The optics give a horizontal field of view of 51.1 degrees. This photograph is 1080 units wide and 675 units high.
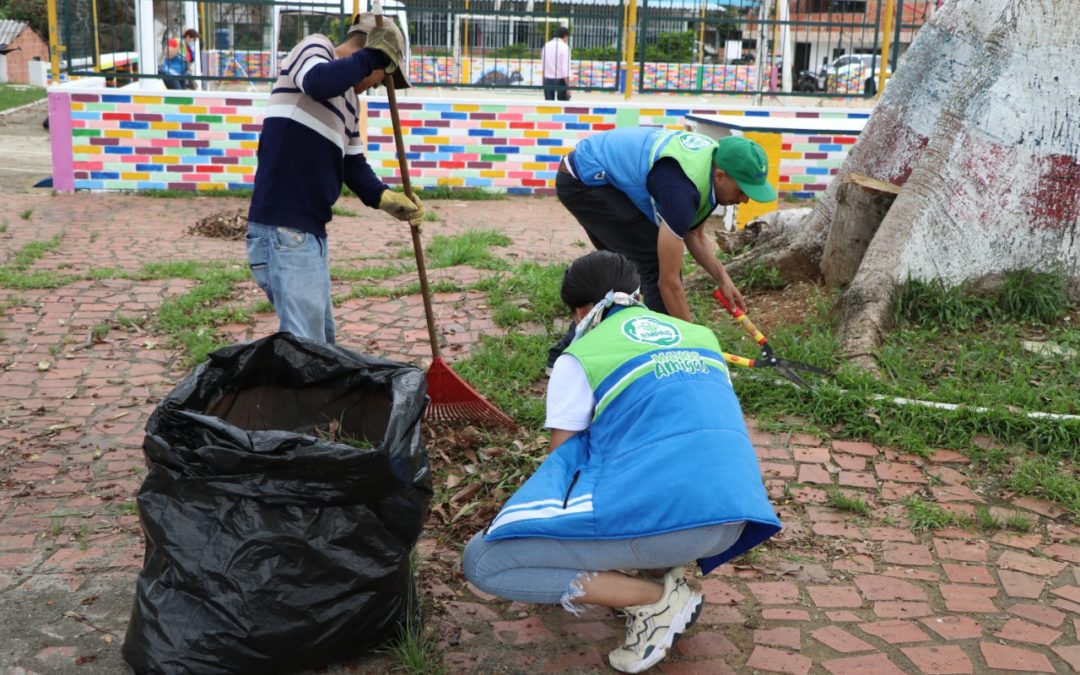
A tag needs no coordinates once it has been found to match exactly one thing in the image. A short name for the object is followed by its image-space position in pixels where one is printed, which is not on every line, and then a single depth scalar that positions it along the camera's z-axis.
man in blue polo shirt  4.21
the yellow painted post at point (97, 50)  10.26
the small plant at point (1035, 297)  5.45
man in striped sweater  3.62
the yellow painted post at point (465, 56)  10.71
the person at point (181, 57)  11.15
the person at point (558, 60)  11.31
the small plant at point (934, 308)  5.36
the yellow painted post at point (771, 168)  9.04
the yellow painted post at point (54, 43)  9.73
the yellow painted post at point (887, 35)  11.19
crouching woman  2.65
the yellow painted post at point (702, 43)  11.38
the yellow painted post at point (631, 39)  10.74
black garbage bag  2.70
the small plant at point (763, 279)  6.18
